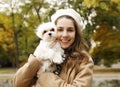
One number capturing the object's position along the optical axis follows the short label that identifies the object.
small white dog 1.58
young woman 1.51
